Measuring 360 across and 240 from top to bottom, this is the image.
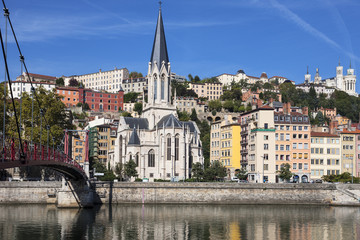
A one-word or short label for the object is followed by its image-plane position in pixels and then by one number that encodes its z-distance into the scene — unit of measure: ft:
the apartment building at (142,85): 646.45
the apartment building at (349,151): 289.53
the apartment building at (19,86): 517.96
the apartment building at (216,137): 320.29
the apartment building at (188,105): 559.01
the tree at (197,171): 280.51
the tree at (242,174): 285.64
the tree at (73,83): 637.47
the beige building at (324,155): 286.66
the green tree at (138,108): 545.19
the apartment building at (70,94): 535.60
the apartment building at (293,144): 282.05
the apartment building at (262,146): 277.44
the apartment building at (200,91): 647.51
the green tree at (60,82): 638.62
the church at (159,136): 295.69
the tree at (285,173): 264.72
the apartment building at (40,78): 629.10
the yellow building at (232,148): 304.91
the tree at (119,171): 286.95
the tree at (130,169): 279.49
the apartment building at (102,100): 553.64
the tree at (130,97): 605.97
